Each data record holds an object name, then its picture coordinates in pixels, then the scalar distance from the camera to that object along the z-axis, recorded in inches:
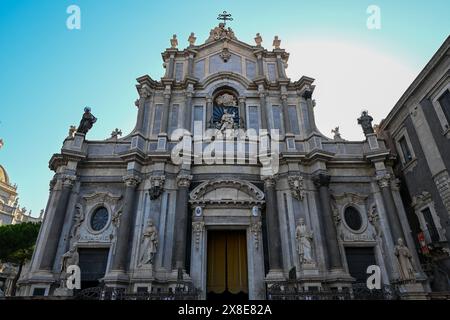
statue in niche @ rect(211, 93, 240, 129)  654.5
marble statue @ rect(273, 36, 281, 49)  791.1
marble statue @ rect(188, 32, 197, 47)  795.2
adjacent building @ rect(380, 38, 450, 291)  502.3
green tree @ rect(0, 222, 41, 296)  985.5
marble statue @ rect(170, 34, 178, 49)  780.0
